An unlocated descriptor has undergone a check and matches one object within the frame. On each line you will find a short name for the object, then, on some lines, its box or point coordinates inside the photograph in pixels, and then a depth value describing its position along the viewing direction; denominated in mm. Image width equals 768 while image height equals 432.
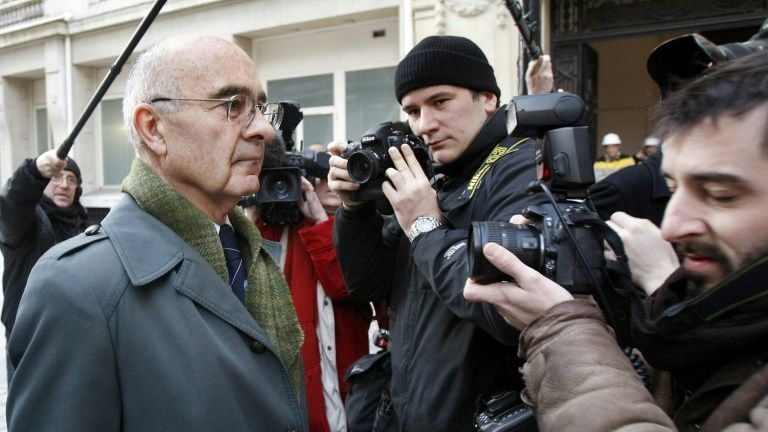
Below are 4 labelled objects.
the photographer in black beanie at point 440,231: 1630
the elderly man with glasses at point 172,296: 1169
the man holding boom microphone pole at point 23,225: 3113
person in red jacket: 2332
